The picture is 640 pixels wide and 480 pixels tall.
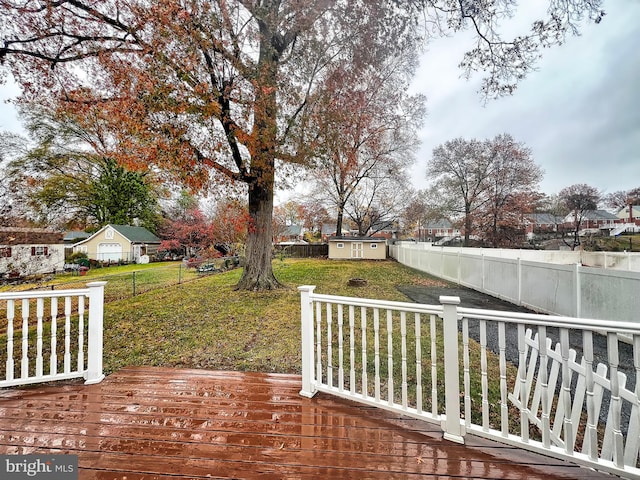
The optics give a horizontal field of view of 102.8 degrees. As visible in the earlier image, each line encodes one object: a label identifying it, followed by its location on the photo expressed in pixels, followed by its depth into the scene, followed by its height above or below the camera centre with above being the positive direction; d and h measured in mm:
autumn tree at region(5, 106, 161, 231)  16375 +5012
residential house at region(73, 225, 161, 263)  20281 +50
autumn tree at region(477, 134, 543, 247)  18016 +3967
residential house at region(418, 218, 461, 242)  35181 +2075
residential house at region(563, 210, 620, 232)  28536 +2860
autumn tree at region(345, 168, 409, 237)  21984 +4135
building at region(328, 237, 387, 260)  21969 -266
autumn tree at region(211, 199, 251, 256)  15330 +474
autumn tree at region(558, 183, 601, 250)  23266 +4150
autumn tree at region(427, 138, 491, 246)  19380 +5434
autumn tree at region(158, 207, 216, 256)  18203 +879
